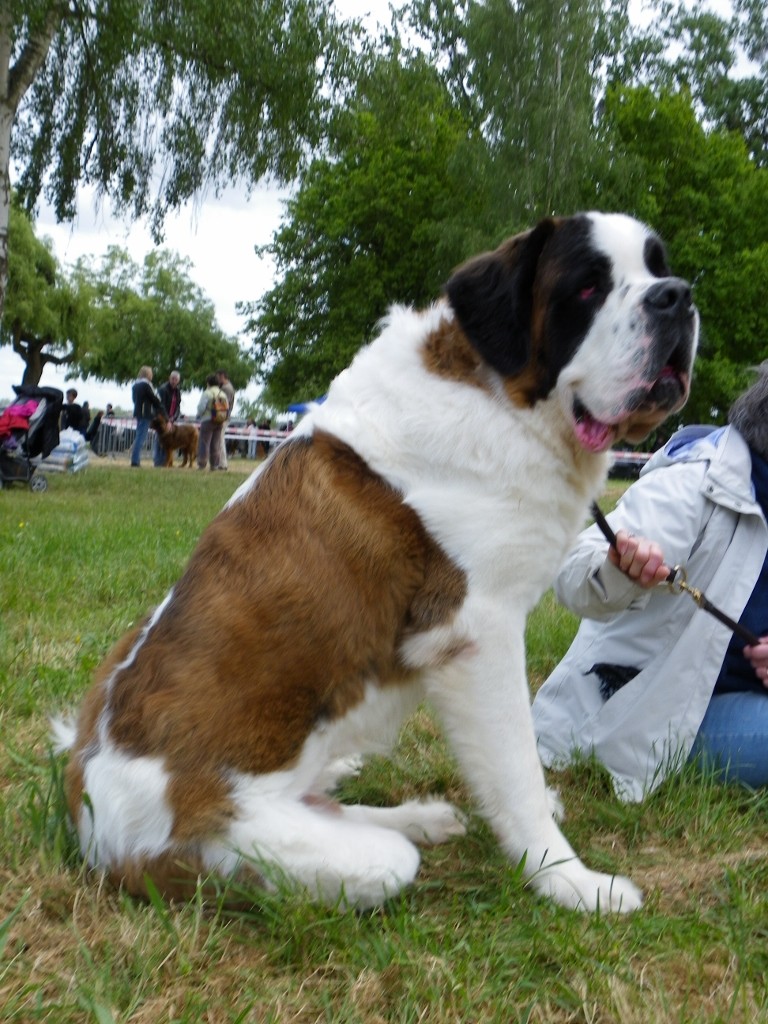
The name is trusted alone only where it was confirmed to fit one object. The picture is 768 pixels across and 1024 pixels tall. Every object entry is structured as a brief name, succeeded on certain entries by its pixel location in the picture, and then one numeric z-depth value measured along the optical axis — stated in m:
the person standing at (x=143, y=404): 20.92
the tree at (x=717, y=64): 37.56
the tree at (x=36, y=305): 37.22
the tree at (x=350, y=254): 30.70
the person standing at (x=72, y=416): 15.95
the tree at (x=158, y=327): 54.34
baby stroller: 12.82
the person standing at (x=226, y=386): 21.38
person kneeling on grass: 2.96
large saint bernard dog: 2.04
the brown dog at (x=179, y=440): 24.05
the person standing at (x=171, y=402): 24.44
